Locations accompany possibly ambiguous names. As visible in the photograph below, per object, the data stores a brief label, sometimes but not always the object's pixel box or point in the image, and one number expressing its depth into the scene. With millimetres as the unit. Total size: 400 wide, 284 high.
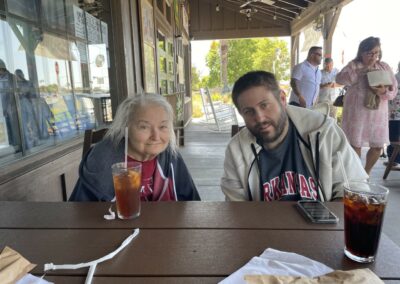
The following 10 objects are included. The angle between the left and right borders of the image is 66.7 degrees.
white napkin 581
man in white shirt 3855
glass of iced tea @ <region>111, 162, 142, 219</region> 839
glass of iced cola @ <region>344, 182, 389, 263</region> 630
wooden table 606
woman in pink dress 2686
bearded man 1214
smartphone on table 807
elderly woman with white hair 1167
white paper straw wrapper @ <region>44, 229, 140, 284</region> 589
